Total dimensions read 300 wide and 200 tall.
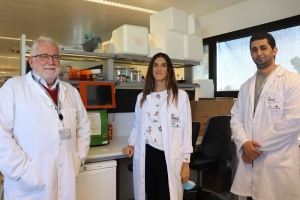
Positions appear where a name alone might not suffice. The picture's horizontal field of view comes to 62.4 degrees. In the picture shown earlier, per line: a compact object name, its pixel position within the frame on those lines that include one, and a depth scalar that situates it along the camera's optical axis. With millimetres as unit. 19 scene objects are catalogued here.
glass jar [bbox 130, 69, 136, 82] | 2863
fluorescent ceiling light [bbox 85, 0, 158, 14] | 3964
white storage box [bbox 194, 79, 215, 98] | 3904
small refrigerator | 1871
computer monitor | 2346
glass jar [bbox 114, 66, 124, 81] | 2788
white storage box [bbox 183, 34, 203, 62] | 3039
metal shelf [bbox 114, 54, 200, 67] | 2642
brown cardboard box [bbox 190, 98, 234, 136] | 2875
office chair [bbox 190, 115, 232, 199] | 2445
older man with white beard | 1408
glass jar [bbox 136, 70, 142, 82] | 2908
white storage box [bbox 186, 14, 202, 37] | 3080
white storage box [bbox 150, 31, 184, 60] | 2891
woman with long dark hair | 1756
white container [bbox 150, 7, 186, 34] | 2891
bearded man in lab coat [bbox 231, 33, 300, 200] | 1641
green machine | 2326
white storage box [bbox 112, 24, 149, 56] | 2584
